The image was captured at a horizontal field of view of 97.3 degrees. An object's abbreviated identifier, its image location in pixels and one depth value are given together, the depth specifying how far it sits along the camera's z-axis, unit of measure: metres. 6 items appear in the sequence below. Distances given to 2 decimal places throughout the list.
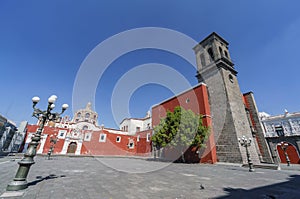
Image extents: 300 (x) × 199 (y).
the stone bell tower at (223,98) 13.22
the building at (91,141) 22.64
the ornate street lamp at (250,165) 8.21
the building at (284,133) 17.44
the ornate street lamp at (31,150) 3.34
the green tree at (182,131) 12.52
